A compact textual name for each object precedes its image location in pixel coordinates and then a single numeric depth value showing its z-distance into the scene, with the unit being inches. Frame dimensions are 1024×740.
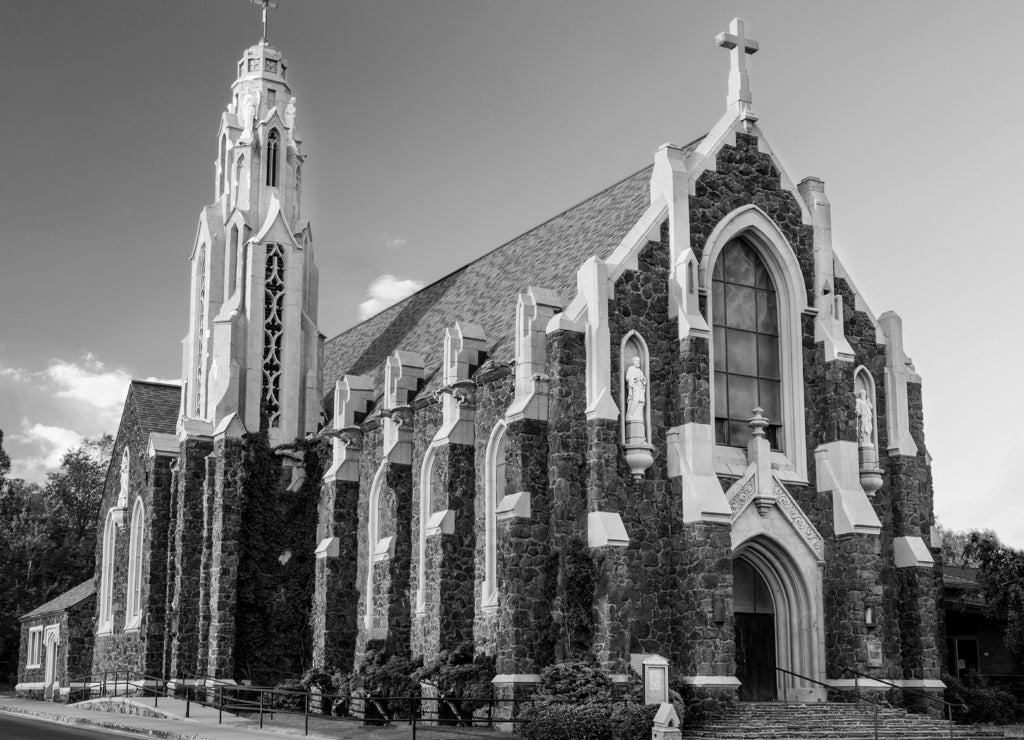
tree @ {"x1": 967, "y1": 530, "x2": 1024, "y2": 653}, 1264.8
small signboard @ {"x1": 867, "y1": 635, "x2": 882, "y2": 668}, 1058.4
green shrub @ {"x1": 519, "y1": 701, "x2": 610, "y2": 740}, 894.4
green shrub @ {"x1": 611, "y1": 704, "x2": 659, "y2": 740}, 887.1
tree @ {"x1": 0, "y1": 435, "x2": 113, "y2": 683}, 2358.5
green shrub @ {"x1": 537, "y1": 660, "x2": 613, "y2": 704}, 930.7
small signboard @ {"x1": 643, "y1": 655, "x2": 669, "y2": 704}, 916.6
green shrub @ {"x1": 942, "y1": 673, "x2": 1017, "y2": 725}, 1153.4
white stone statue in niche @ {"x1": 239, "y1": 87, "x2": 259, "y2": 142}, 1601.7
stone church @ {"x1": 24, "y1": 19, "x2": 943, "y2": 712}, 1018.7
